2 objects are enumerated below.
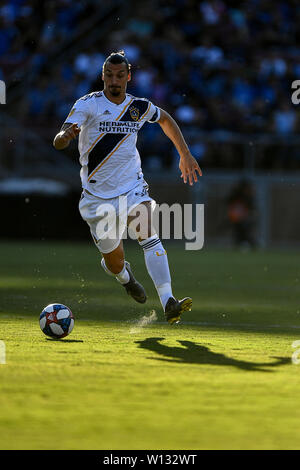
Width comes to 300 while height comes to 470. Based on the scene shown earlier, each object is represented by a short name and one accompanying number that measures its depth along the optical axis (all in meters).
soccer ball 13.73
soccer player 16.05
